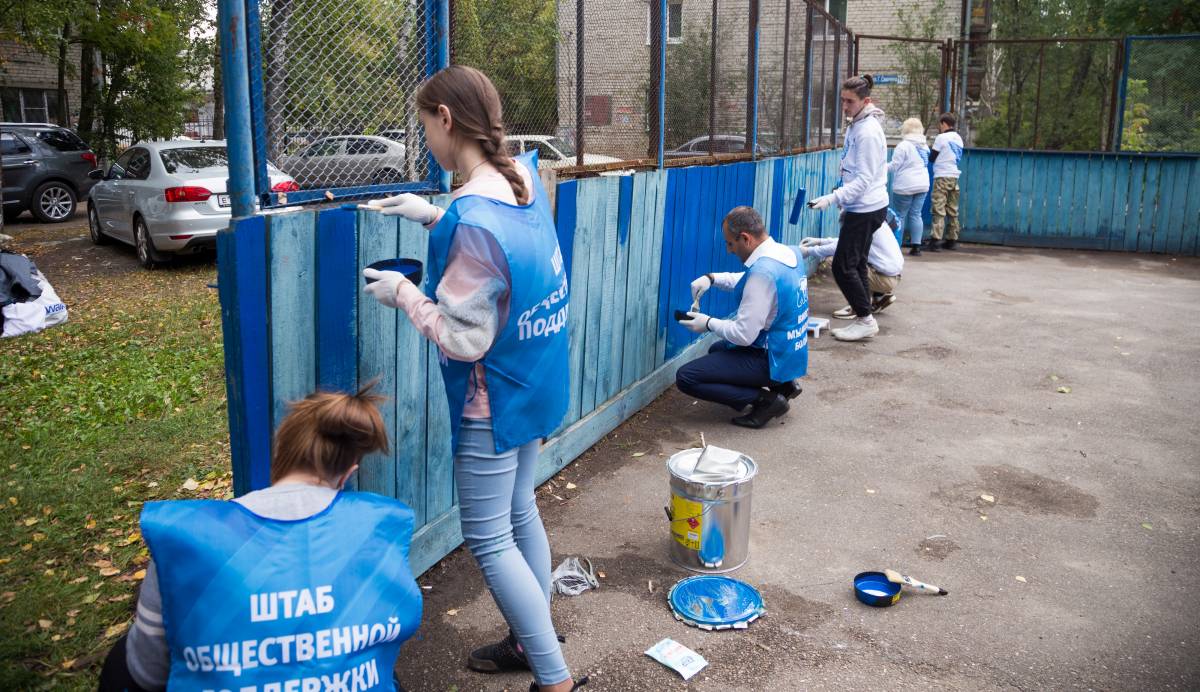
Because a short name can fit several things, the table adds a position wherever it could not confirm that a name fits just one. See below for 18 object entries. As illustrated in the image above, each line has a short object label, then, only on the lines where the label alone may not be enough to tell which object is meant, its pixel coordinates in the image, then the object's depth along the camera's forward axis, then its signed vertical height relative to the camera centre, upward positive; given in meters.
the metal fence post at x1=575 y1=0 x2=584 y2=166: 4.86 +0.40
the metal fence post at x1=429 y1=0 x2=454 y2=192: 3.56 +0.46
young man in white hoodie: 7.59 -0.26
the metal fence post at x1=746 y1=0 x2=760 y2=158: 8.07 +0.61
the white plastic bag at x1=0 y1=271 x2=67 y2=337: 3.46 -0.60
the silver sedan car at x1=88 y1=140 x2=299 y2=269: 10.95 -0.51
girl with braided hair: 2.50 -0.43
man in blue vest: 5.45 -1.01
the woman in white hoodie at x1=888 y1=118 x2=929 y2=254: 11.84 -0.06
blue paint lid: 3.52 -1.69
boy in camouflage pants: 13.22 -0.20
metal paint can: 3.85 -1.45
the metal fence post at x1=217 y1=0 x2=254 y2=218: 2.67 +0.15
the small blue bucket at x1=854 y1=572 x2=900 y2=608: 3.63 -1.64
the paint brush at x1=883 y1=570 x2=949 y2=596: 3.68 -1.62
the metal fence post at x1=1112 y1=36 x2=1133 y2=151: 13.25 +1.20
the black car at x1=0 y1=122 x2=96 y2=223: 16.30 -0.28
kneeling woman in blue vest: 1.91 -0.88
